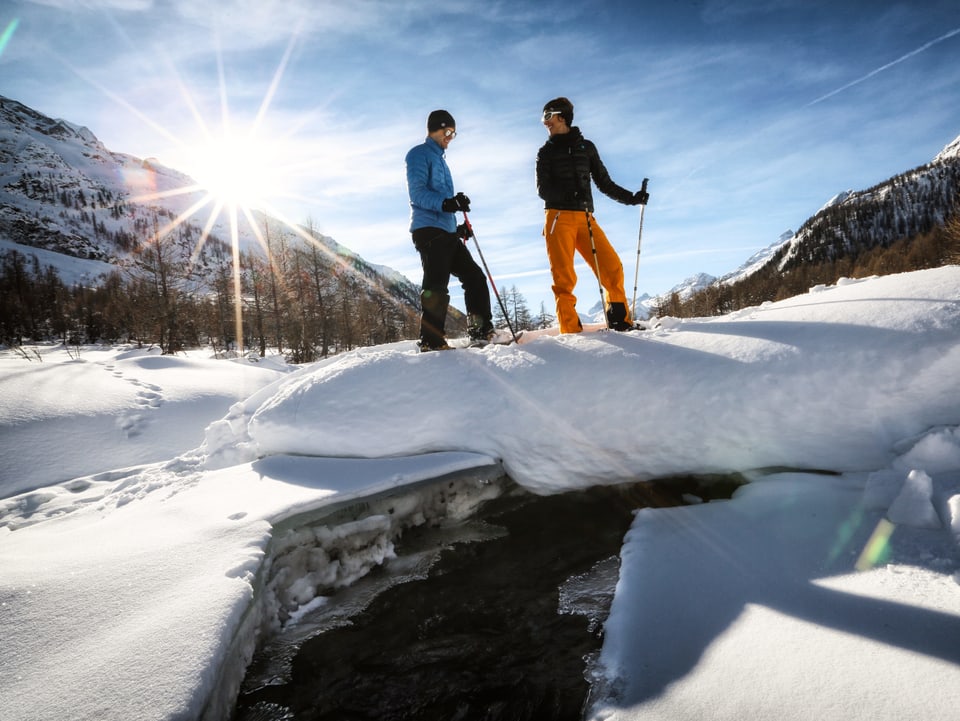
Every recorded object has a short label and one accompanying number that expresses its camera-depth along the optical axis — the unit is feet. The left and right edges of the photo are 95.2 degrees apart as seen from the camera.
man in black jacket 14.16
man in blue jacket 14.23
